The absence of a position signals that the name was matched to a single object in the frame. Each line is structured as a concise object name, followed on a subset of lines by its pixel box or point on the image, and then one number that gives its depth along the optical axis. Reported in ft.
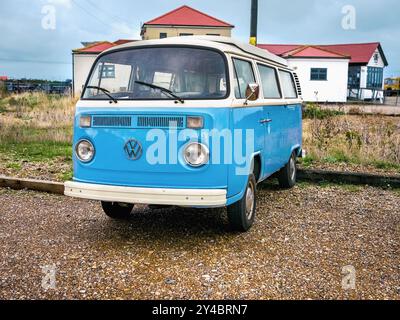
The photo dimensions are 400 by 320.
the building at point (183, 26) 137.59
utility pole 33.47
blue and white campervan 15.17
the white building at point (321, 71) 121.70
